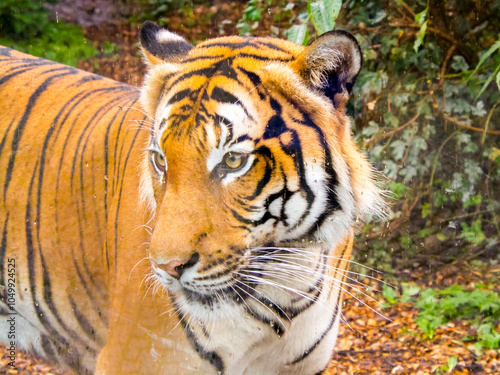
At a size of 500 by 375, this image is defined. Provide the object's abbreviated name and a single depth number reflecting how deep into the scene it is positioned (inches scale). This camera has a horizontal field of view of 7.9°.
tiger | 188.8
